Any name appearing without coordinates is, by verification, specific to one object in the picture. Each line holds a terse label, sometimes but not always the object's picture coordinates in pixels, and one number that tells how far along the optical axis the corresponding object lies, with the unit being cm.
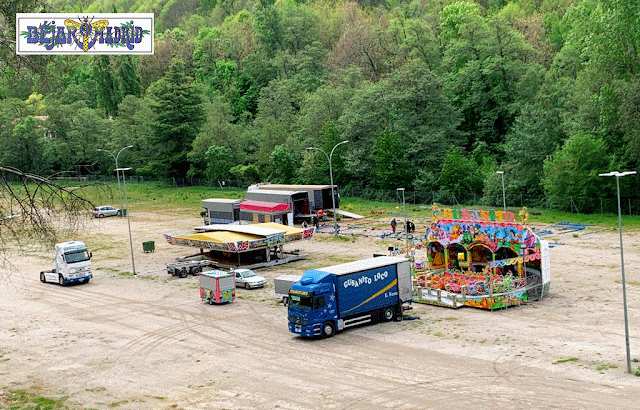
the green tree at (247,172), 10925
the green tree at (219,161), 11131
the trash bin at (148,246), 6481
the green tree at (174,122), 11631
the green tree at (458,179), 8519
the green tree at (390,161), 9031
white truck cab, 5300
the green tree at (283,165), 10312
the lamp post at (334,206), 6772
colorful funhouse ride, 4091
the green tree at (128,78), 13925
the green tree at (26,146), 12469
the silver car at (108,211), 8938
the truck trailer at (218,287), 4431
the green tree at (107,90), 14025
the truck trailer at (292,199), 7250
